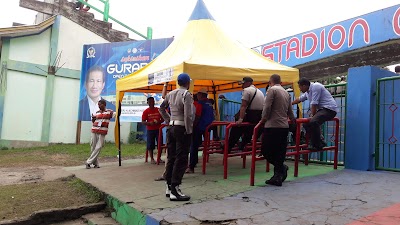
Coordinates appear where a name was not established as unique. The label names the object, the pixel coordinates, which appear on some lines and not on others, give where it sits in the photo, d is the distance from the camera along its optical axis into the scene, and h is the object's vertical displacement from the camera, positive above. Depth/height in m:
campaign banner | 13.00 +2.30
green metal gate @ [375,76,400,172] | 5.78 +0.27
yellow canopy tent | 5.57 +1.28
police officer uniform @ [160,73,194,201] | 4.10 -0.08
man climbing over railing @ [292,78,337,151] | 5.59 +0.50
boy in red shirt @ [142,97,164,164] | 7.43 +0.15
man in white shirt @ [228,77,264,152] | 5.40 +0.42
